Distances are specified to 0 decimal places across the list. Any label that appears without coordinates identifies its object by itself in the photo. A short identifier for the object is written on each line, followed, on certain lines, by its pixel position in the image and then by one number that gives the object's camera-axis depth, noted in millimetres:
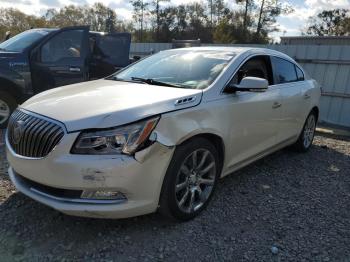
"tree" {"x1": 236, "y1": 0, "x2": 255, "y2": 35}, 38422
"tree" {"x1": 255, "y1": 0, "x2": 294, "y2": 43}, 36750
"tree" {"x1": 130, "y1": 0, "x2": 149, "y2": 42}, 41938
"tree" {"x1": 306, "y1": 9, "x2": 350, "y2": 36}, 44078
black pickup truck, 6105
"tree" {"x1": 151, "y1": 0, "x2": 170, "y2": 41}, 42094
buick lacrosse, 2682
